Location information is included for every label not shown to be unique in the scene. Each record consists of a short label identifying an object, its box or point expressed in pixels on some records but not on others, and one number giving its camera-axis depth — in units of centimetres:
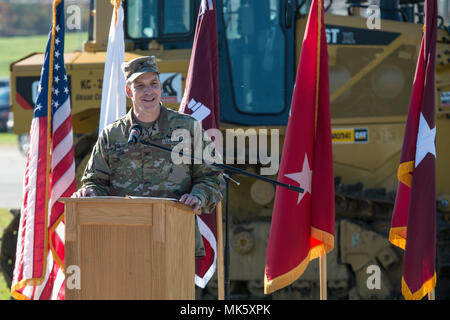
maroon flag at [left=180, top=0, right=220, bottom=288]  1220
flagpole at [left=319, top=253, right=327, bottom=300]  1101
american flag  1230
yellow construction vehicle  1485
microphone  871
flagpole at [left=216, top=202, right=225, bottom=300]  1120
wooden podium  832
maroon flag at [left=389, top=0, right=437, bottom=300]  1105
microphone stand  878
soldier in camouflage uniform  931
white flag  1317
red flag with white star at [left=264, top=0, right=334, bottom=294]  1107
